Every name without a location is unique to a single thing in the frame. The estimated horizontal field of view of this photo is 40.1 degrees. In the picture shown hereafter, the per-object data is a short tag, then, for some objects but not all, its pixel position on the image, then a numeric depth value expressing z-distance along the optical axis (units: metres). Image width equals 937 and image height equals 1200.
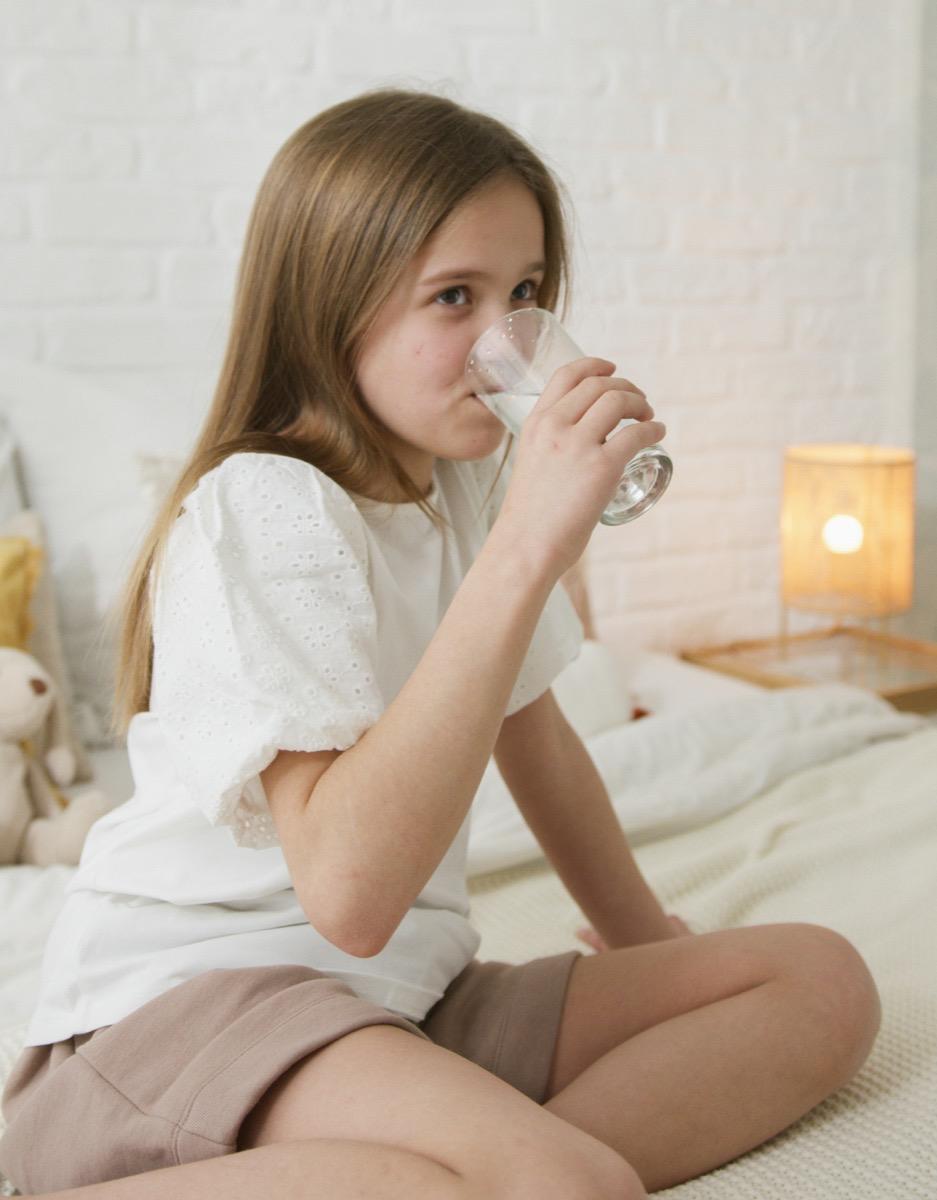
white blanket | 1.43
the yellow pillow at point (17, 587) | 1.50
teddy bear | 1.37
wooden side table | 2.28
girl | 0.71
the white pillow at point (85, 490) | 1.70
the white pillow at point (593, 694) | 1.67
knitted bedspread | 0.82
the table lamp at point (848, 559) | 2.31
